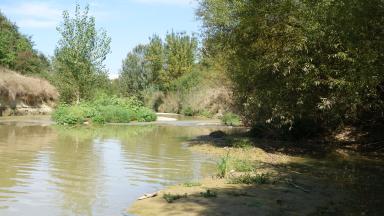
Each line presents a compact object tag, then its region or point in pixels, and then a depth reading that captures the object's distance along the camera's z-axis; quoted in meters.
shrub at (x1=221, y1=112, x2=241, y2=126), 37.62
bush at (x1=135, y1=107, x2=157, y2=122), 40.07
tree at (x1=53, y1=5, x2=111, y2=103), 45.97
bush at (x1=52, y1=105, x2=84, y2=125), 33.88
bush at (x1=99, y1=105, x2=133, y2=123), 36.75
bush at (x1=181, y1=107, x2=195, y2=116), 57.54
